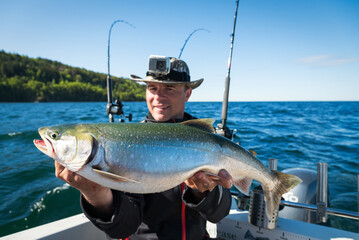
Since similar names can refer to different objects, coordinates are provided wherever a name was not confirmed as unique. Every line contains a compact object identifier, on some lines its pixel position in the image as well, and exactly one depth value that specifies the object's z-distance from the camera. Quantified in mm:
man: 603
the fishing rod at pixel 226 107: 1063
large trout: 505
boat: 831
